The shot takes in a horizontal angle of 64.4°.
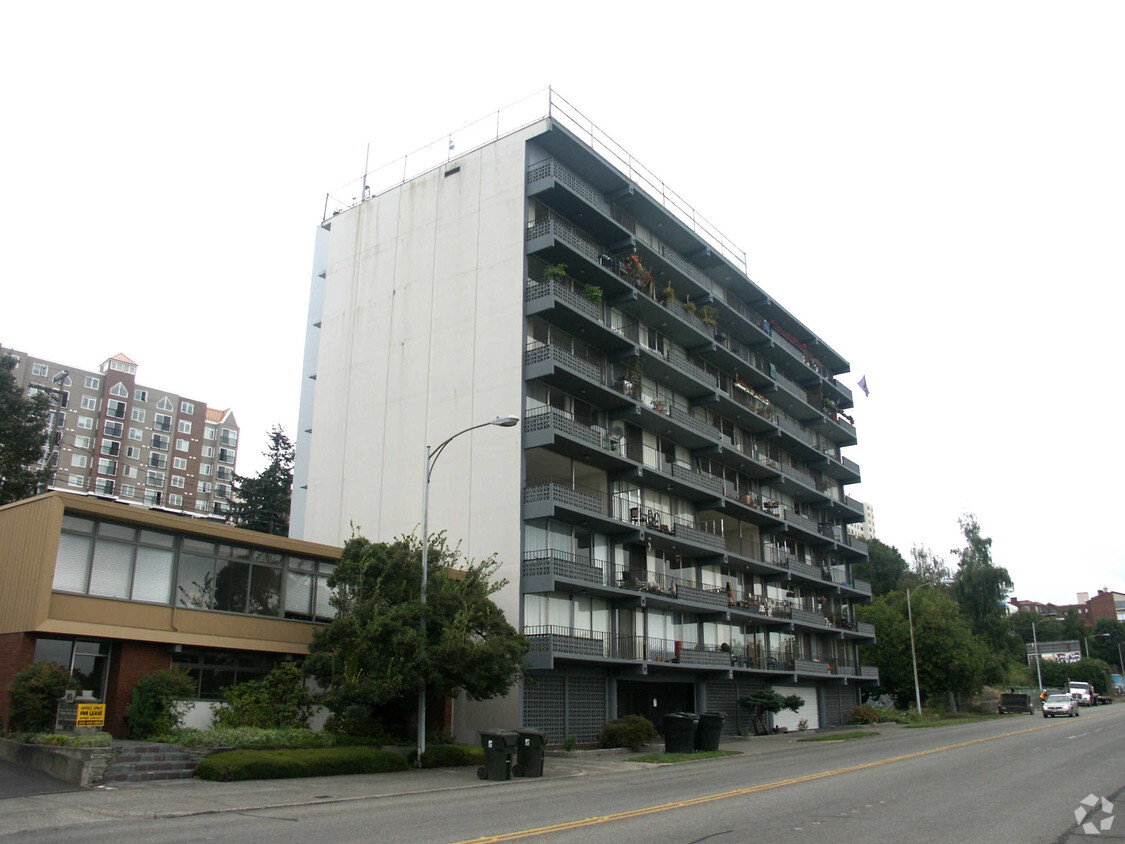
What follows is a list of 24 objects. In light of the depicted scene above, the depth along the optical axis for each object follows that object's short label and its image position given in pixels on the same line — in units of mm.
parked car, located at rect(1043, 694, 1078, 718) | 59500
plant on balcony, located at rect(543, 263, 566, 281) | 35775
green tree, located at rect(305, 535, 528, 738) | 24141
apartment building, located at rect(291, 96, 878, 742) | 34031
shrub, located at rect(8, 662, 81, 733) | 20141
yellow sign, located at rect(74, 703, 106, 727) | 20234
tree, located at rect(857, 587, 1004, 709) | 62875
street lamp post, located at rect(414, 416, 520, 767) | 24281
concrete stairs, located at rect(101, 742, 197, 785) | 18734
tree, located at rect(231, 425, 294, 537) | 57344
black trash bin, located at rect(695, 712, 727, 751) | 32969
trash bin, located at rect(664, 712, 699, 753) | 31609
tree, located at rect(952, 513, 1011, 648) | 80375
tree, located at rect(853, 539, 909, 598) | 93312
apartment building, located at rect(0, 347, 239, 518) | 98125
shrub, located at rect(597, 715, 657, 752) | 33062
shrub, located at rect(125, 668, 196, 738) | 22672
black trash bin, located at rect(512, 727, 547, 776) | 23781
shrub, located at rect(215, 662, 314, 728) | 24844
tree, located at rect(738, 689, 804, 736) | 43281
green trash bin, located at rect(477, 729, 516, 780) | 22562
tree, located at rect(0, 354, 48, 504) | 46719
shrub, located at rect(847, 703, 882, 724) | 54312
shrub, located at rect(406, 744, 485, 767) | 24891
